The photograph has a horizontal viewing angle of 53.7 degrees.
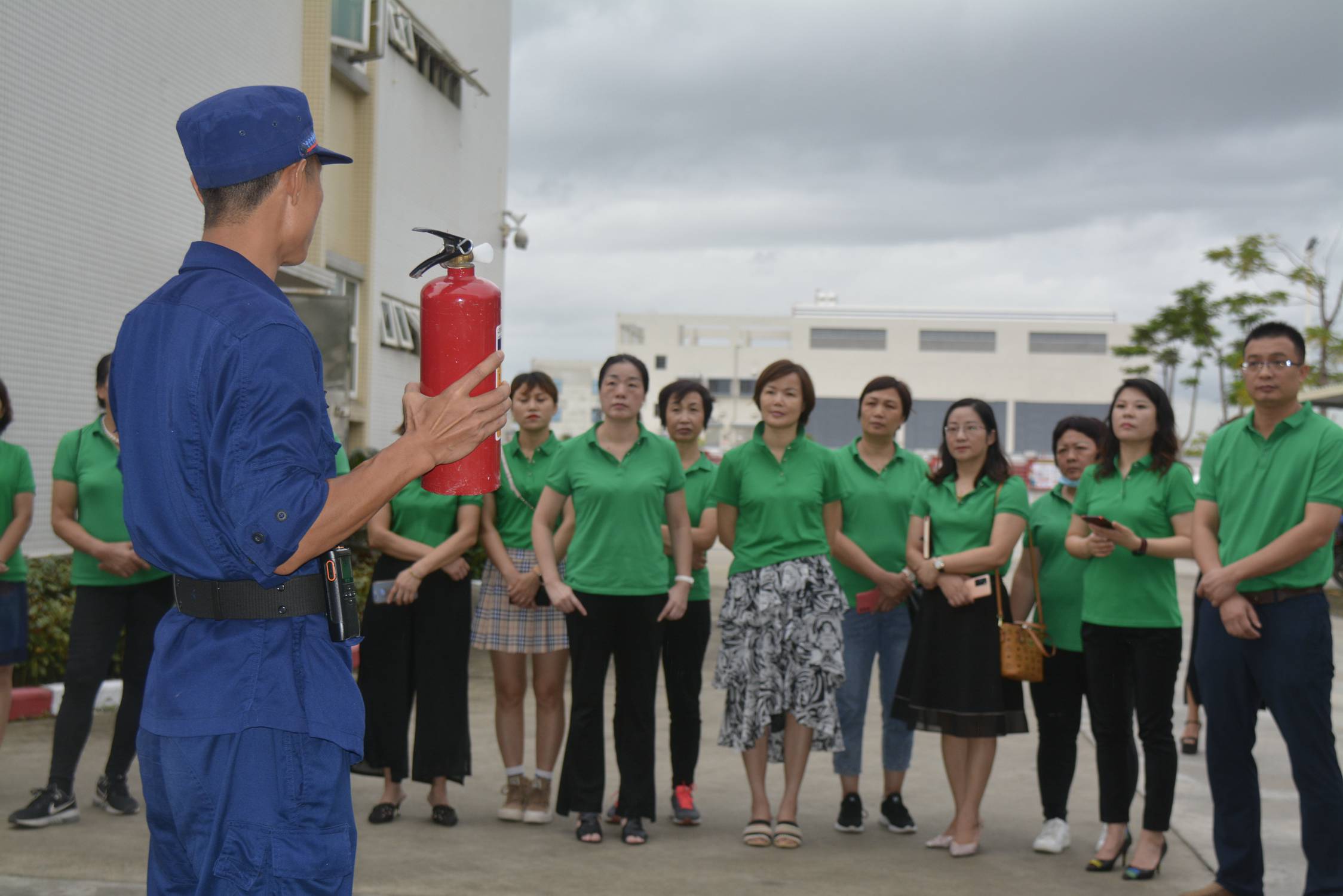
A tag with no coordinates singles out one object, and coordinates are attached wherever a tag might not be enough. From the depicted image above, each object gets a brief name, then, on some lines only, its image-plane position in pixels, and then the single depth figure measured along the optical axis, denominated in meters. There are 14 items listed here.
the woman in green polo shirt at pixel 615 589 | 6.00
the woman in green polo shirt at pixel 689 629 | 6.52
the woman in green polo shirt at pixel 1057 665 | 5.95
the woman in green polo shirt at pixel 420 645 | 6.21
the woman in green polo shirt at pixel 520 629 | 6.34
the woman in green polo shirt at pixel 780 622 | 5.97
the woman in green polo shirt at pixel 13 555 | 5.71
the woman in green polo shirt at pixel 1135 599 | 5.48
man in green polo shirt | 4.63
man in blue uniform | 2.22
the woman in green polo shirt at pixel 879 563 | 6.37
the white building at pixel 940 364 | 86.50
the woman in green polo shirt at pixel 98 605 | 5.79
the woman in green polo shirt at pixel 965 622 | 5.87
